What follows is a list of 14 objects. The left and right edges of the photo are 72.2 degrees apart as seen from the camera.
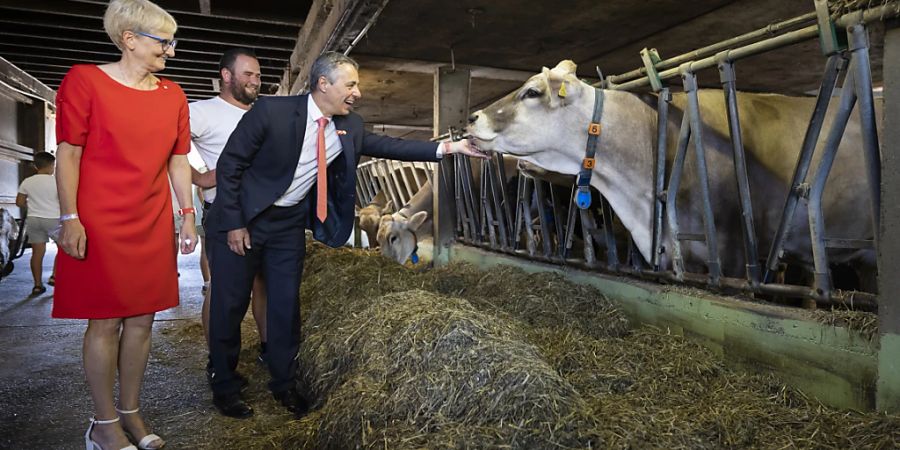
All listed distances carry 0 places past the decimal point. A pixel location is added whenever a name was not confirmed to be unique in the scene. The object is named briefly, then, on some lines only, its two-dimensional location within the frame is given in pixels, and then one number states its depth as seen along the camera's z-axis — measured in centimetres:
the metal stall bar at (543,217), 506
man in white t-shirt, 354
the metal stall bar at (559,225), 476
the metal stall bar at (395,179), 1094
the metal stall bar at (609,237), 416
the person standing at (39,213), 694
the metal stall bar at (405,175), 1038
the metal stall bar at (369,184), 1291
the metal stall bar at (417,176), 974
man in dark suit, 292
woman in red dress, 228
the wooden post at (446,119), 750
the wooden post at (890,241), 215
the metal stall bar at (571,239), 443
